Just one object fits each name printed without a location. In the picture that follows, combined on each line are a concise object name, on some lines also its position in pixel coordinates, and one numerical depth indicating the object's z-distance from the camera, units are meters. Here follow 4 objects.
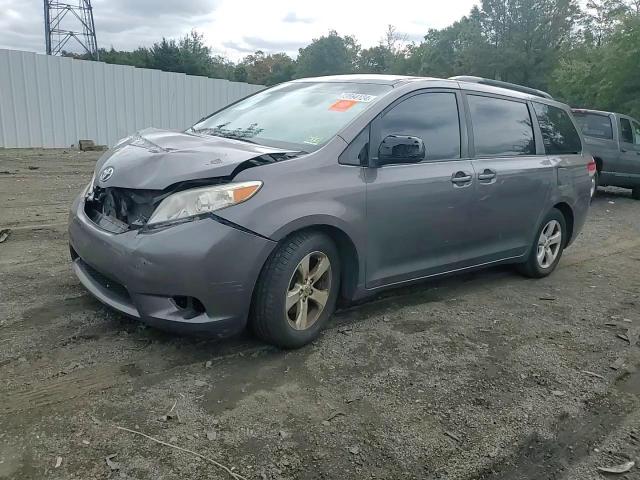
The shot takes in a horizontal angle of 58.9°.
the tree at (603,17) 30.47
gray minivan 3.12
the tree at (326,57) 60.94
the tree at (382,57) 62.44
